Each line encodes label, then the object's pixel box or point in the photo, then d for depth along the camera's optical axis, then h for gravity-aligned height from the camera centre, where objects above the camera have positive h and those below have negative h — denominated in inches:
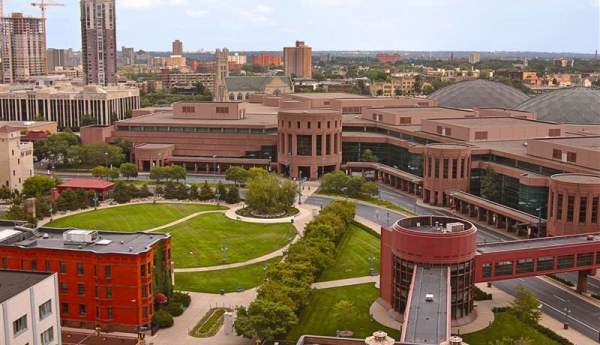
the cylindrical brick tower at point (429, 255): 2464.3 -664.6
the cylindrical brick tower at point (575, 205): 3383.4 -650.6
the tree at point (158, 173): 5187.0 -777.5
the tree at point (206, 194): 4707.2 -847.0
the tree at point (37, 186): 4653.1 -798.8
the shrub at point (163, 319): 2551.7 -927.5
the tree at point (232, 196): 4626.0 -842.7
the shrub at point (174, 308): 2650.1 -922.7
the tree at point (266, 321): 2315.5 -846.5
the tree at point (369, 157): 5831.7 -717.9
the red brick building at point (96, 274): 2512.3 -754.9
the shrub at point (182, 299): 2743.6 -915.6
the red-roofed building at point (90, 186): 4690.0 -804.7
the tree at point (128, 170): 5457.7 -797.3
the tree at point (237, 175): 5123.0 -776.8
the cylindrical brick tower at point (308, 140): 5639.8 -565.2
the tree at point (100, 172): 5295.3 -791.2
